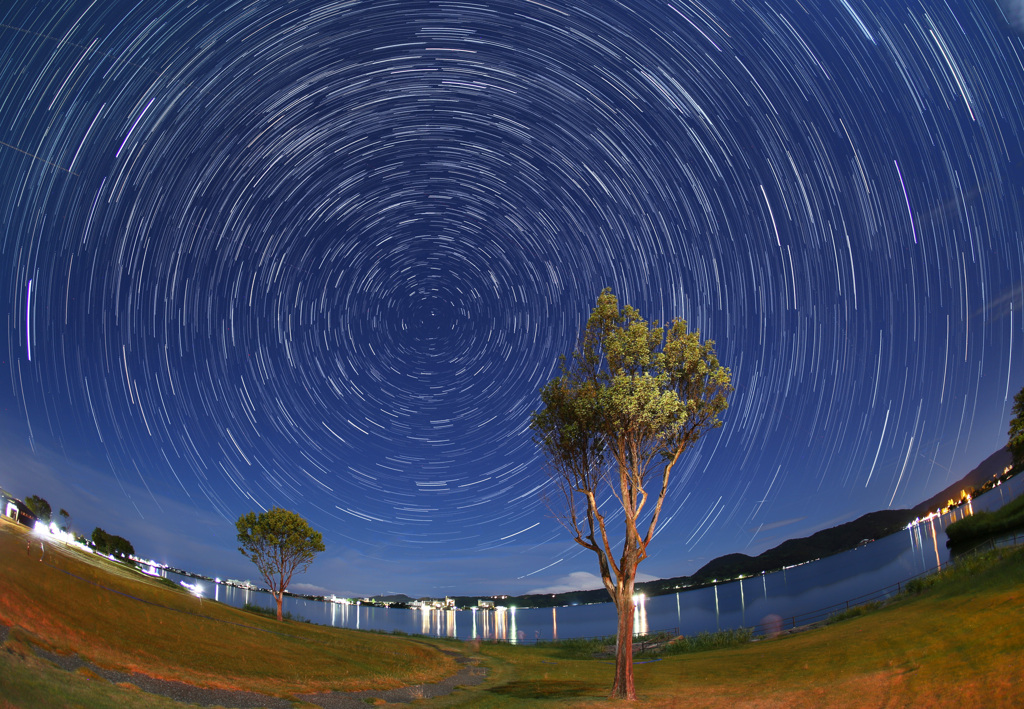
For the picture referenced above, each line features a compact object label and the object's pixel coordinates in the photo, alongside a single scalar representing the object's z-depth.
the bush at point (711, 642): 44.28
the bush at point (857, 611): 42.74
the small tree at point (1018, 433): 44.47
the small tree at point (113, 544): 108.60
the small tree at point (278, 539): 61.28
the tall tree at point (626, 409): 24.72
